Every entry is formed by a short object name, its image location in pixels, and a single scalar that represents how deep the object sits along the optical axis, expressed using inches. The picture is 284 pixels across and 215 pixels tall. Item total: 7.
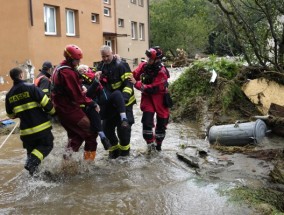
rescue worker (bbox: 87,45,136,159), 256.1
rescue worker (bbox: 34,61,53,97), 351.3
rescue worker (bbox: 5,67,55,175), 217.8
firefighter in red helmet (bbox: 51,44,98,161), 227.8
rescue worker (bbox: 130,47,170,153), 269.9
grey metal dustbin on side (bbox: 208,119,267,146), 286.0
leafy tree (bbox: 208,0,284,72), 321.1
